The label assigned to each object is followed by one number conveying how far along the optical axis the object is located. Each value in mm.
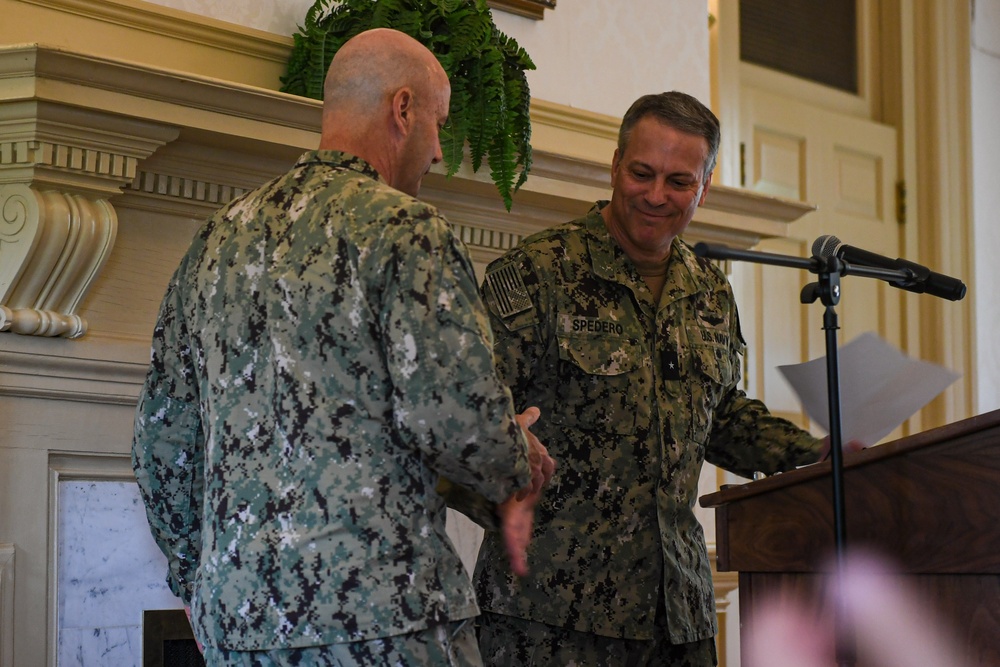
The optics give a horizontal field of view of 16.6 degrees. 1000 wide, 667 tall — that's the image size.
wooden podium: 4711
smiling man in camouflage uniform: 5045
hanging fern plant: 5377
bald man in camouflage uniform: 4465
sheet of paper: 5019
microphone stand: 4768
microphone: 4934
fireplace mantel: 5080
